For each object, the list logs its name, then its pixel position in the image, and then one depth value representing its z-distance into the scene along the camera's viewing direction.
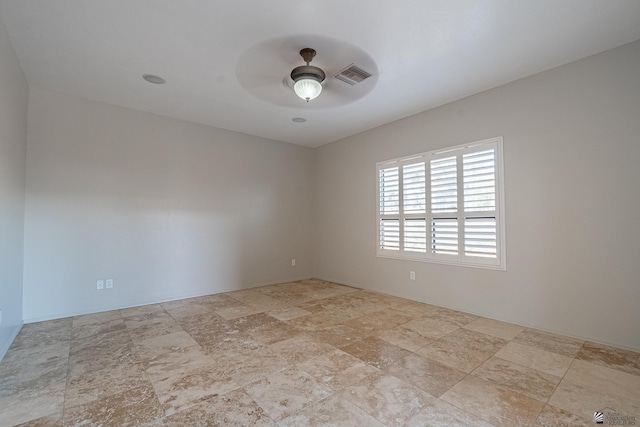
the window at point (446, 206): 3.41
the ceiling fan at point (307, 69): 2.59
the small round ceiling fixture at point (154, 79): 3.16
